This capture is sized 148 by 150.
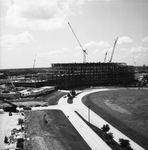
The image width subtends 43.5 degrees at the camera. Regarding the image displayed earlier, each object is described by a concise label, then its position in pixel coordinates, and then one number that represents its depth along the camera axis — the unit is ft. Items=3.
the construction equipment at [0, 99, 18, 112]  223.24
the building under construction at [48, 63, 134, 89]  432.25
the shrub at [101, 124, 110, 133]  150.43
